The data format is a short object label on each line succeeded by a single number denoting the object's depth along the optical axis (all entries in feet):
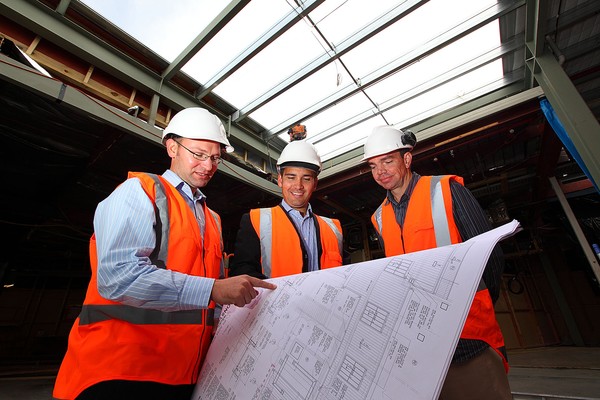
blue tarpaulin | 9.45
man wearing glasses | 2.73
